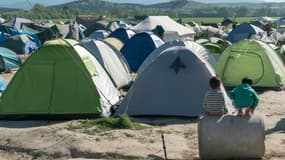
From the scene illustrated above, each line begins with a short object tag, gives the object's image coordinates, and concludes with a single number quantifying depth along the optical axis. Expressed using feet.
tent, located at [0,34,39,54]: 92.89
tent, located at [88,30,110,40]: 104.41
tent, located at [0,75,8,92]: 49.11
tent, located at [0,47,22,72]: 69.07
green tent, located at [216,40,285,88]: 51.00
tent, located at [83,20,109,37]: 139.39
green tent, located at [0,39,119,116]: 39.14
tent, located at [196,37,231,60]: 65.51
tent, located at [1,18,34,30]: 151.22
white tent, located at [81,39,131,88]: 54.70
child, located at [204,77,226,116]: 30.25
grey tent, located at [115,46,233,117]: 38.91
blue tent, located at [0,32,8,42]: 110.20
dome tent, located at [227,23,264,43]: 115.03
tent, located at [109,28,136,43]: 91.25
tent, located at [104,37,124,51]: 78.95
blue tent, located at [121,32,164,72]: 69.05
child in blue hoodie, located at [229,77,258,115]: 32.40
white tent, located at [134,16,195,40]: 115.24
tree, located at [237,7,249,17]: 550.77
